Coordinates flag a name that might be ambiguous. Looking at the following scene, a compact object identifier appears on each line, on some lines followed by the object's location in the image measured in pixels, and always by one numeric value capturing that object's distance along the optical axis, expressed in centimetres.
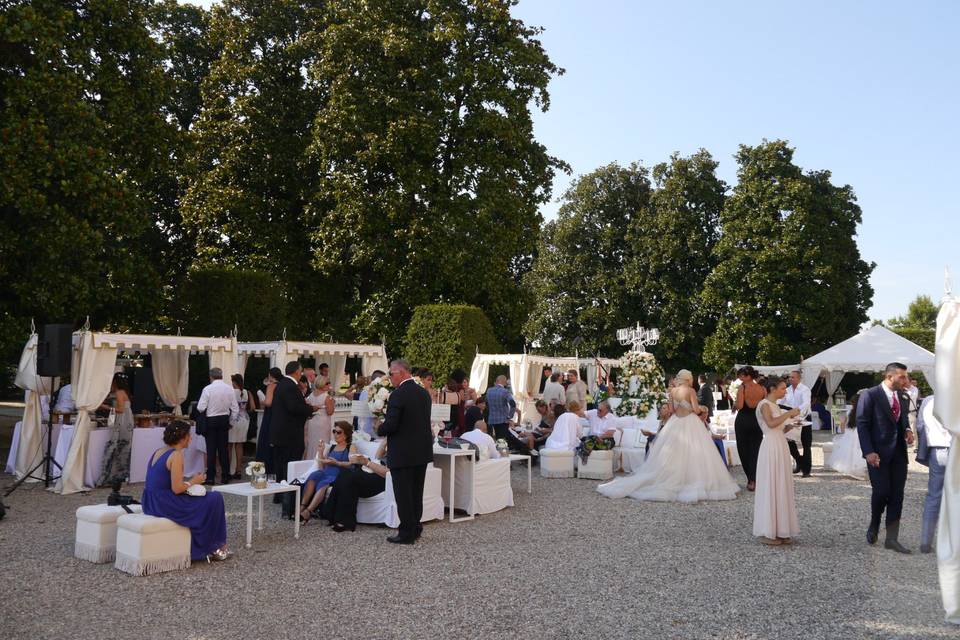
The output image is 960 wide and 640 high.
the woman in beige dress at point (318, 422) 1234
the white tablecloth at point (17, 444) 1147
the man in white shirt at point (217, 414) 1088
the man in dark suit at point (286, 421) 913
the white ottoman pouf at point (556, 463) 1238
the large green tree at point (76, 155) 1294
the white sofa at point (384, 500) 823
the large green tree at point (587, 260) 3497
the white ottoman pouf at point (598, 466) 1222
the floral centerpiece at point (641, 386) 1427
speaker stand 1005
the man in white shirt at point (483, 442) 948
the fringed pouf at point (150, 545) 616
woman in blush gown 714
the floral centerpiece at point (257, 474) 735
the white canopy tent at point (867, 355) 2080
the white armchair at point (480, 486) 899
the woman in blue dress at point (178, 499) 638
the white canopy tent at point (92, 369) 1056
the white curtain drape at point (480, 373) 1969
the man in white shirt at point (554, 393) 1702
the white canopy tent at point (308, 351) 1454
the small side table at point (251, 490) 710
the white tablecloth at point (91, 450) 1087
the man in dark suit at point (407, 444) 731
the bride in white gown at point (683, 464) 1021
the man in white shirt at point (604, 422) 1303
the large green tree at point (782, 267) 2988
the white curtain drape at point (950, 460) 456
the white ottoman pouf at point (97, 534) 655
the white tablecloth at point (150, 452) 1130
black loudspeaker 1016
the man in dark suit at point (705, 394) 1586
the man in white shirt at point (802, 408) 1276
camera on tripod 688
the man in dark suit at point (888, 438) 706
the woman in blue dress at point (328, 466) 834
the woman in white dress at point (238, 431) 1201
